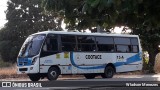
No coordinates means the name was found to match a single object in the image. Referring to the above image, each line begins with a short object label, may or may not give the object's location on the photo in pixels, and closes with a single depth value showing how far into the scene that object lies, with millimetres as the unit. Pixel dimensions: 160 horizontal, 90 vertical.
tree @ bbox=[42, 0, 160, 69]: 7580
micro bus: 19750
